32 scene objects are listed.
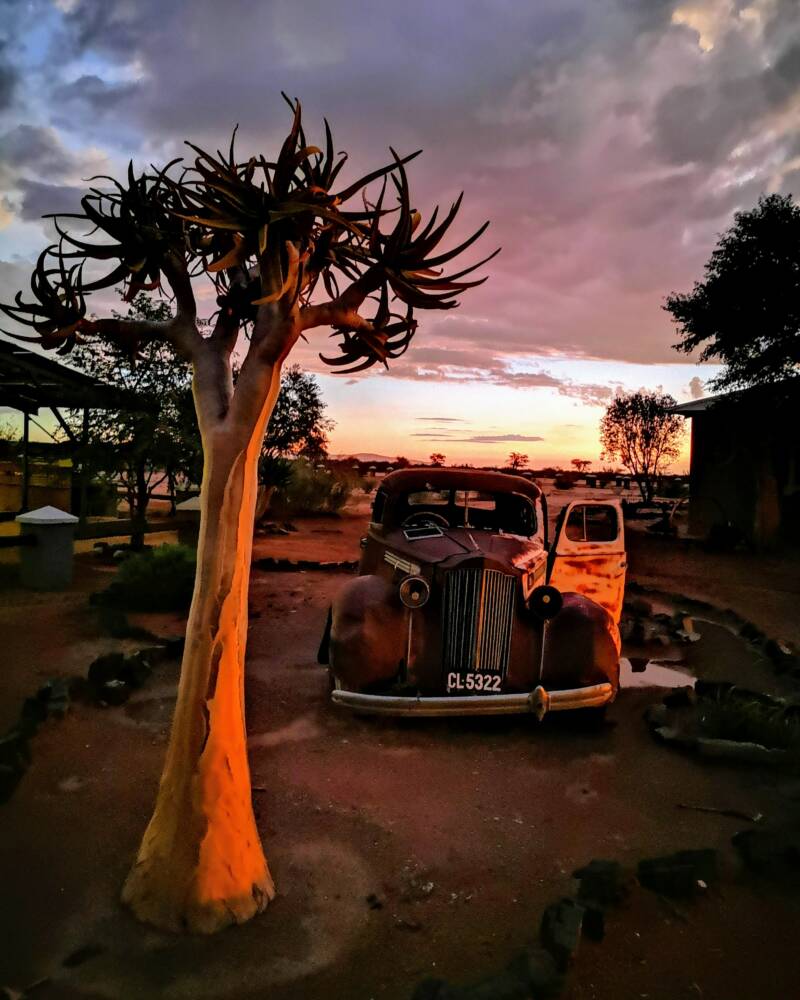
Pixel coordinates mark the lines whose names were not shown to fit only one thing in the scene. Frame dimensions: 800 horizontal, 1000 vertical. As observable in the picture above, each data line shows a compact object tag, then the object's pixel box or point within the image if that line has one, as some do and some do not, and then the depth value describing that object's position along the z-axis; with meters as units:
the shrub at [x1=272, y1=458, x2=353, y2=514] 24.27
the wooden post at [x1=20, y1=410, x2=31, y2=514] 13.98
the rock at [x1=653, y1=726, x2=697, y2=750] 5.84
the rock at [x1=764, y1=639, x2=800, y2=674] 8.12
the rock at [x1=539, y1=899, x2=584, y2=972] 3.12
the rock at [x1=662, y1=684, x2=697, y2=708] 6.74
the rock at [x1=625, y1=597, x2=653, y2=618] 11.03
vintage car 5.68
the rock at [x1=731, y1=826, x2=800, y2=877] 3.95
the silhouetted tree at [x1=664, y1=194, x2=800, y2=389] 18.75
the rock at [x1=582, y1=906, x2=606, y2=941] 3.36
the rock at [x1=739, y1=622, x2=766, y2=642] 9.60
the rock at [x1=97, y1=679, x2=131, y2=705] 6.54
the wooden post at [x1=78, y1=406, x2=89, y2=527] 14.32
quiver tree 3.34
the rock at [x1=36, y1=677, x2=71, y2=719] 6.06
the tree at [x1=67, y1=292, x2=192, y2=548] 14.78
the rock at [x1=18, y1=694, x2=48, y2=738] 5.65
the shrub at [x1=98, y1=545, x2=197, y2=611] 10.31
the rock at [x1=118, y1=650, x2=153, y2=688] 6.99
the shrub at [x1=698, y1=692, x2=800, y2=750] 5.88
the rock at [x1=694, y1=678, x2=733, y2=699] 6.96
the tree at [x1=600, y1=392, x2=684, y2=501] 35.47
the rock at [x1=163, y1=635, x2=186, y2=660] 7.96
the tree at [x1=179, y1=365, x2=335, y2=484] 22.03
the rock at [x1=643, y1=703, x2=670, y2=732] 6.30
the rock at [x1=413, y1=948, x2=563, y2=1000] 2.83
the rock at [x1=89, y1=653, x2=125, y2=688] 6.84
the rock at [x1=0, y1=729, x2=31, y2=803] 4.71
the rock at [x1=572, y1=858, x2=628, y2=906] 3.57
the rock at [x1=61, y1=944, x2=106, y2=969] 3.15
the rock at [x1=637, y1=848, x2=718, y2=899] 3.72
